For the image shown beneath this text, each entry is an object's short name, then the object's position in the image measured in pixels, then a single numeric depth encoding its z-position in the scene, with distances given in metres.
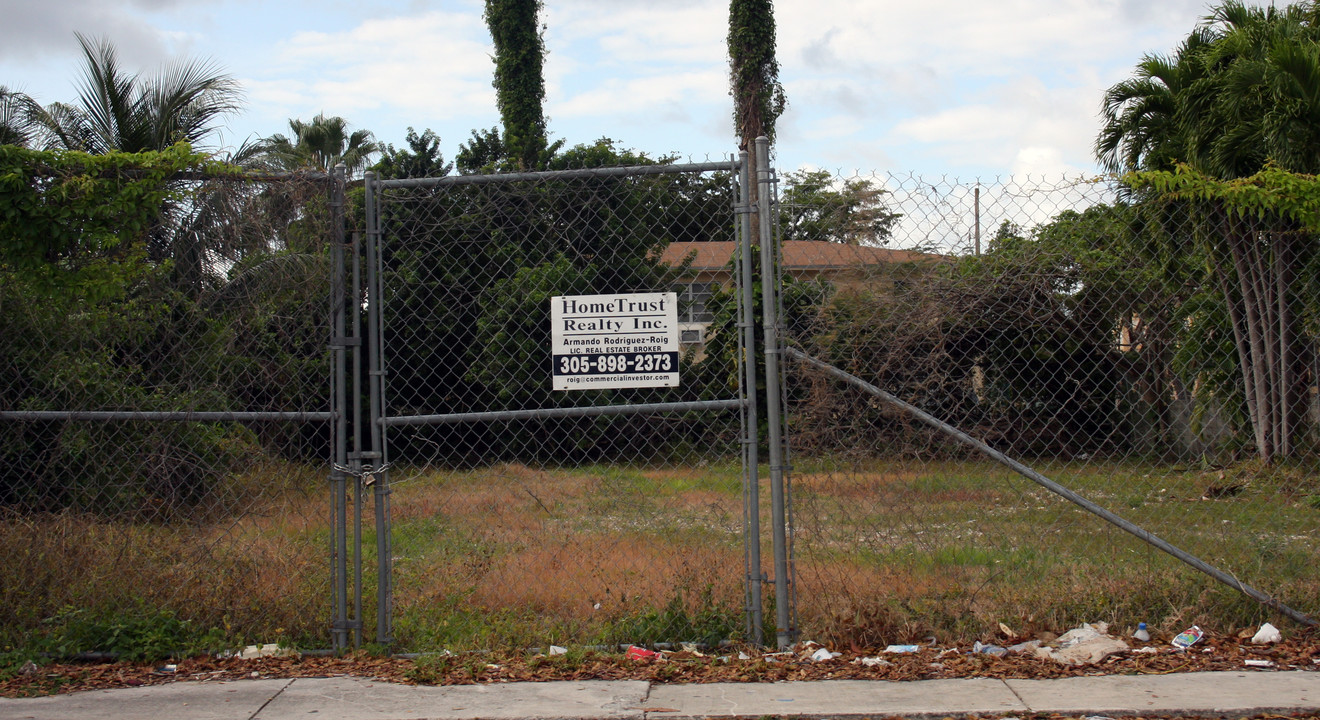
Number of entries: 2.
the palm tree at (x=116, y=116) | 12.95
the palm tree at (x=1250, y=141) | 4.74
